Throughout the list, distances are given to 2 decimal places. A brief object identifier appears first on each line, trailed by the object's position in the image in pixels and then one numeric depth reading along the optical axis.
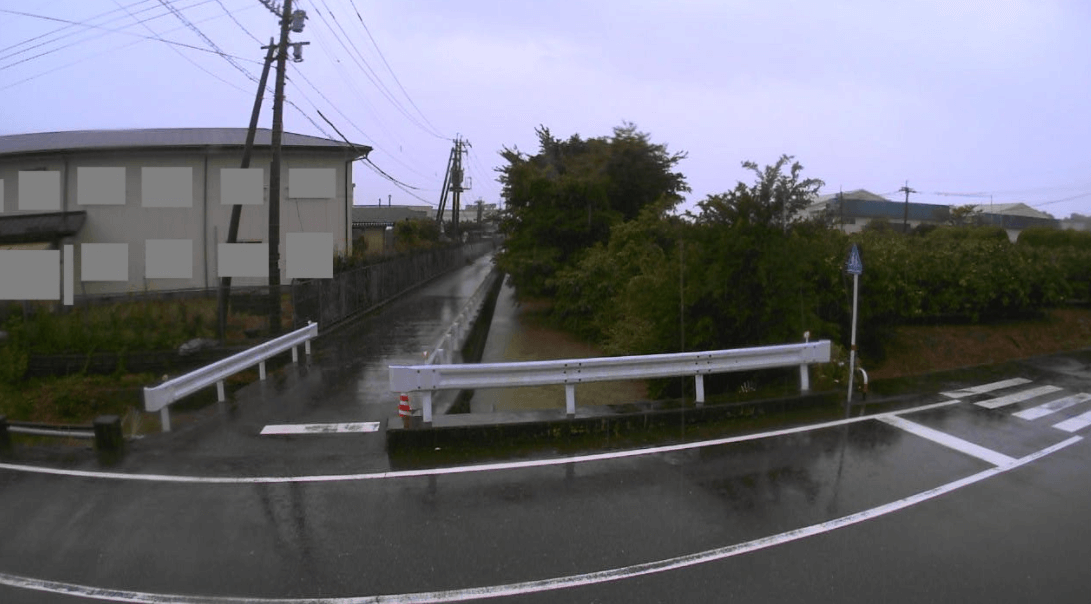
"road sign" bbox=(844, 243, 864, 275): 9.38
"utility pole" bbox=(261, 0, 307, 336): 17.02
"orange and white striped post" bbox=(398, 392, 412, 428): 7.85
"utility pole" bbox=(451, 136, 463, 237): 57.62
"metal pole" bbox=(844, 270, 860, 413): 9.74
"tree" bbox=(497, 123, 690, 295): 24.44
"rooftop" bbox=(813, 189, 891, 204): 38.38
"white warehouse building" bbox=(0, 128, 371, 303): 24.56
